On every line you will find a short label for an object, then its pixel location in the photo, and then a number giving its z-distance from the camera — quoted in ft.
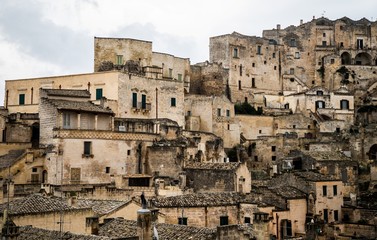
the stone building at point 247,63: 273.75
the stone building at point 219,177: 140.46
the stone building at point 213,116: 213.25
